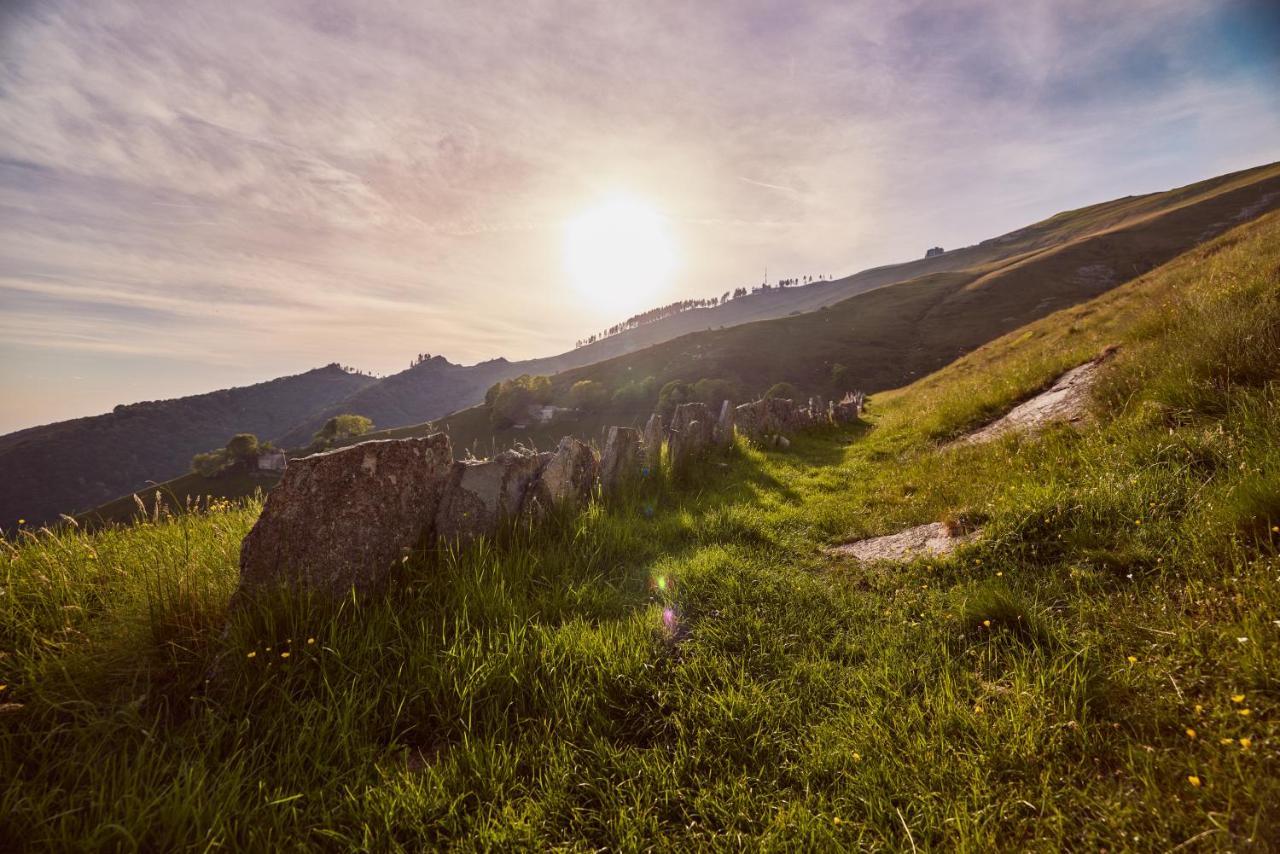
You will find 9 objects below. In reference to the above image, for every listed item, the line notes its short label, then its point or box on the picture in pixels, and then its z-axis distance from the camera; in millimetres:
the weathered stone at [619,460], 7227
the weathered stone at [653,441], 8250
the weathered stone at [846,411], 18656
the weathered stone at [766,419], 13336
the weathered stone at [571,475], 5910
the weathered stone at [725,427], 11297
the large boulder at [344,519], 3611
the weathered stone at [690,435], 8852
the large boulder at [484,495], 4715
